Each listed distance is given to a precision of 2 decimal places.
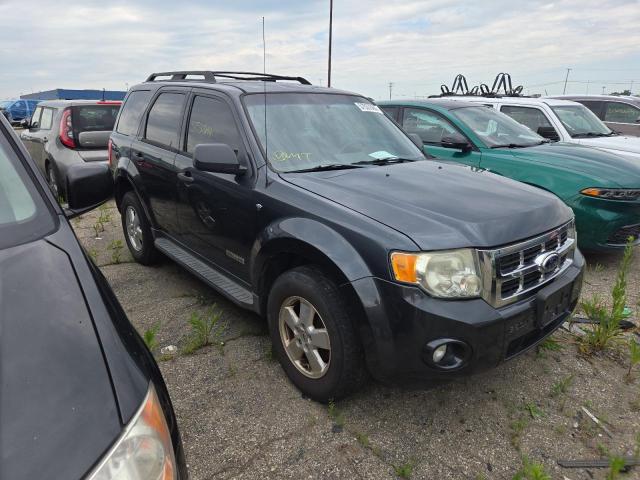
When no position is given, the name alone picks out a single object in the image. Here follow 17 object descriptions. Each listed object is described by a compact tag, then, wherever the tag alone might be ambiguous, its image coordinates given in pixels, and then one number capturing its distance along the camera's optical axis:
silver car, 6.91
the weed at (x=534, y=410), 2.48
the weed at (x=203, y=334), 3.07
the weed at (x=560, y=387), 2.65
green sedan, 4.36
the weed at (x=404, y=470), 2.06
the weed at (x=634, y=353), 2.68
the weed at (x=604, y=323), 2.91
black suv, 2.07
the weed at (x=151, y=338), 2.72
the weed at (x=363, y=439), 2.26
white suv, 6.48
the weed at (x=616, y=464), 1.72
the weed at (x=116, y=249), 4.85
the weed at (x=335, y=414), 2.41
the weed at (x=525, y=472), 1.94
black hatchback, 0.94
